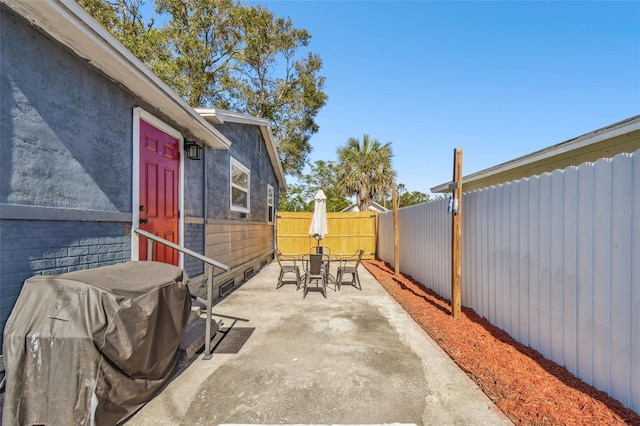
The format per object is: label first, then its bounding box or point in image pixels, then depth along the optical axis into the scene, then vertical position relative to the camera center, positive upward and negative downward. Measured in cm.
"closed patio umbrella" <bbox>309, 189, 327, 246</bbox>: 962 -25
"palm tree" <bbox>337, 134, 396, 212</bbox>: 2178 +334
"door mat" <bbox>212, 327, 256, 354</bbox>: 348 -161
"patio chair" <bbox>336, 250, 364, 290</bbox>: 684 -144
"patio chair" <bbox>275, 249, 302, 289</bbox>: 664 -144
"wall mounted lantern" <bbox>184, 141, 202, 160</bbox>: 497 +109
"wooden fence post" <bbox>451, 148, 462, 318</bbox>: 439 -27
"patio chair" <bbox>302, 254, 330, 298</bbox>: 624 -126
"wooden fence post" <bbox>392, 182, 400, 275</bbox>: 824 -61
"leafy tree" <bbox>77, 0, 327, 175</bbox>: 1436 +848
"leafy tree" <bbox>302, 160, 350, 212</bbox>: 3341 +420
